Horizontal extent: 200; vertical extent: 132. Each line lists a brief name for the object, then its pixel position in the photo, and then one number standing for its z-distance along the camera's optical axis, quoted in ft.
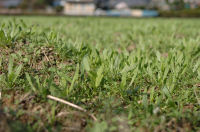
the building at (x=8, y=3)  233.19
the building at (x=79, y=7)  161.38
